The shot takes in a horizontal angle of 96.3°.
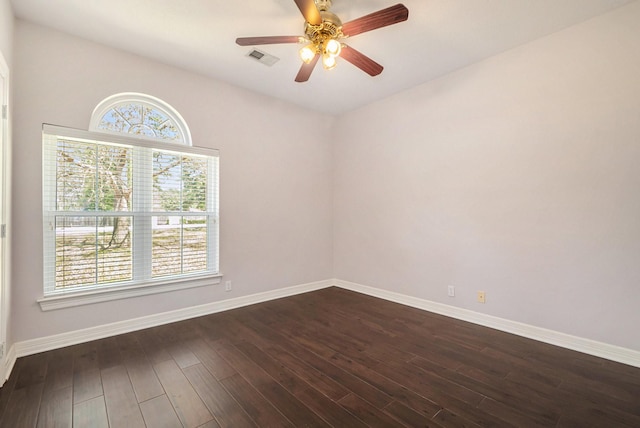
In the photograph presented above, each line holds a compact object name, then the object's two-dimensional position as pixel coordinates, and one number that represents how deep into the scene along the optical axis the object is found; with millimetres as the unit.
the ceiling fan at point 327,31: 1815
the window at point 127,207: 2562
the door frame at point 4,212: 1926
